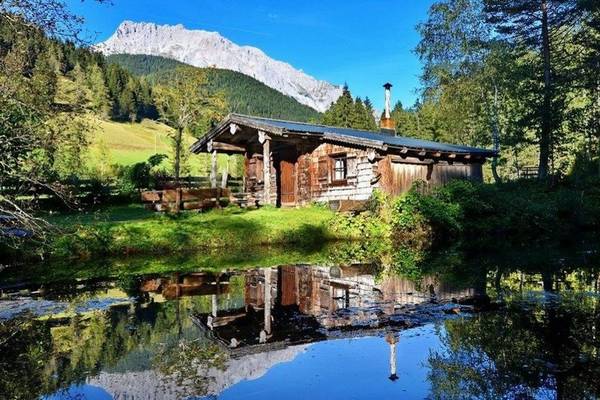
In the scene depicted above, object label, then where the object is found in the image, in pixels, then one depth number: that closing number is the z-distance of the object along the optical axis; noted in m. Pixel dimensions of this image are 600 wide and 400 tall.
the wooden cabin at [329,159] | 21.80
